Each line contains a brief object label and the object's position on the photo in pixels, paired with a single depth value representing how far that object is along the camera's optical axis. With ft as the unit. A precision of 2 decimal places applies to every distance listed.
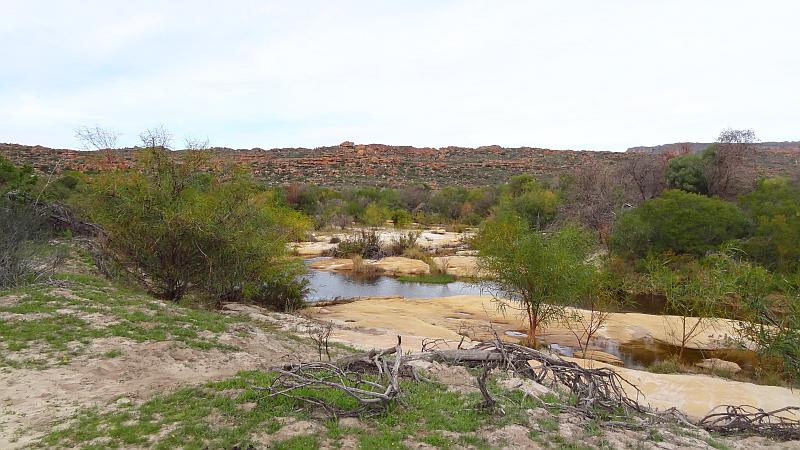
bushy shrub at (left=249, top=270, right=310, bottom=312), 69.56
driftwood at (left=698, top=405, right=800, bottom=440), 30.32
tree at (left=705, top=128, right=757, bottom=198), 122.62
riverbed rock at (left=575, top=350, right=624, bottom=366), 57.00
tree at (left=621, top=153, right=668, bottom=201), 132.87
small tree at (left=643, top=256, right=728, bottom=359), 51.55
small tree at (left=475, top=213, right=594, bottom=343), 57.47
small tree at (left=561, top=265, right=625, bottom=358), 61.10
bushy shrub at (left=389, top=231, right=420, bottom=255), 126.82
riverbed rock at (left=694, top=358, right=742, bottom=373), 55.31
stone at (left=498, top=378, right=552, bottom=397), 27.78
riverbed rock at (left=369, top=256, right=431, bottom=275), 109.40
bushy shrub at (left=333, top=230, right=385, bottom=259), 122.21
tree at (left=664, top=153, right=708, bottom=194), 125.70
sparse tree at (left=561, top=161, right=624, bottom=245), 117.70
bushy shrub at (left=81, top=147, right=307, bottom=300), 50.03
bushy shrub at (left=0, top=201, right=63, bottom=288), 46.14
